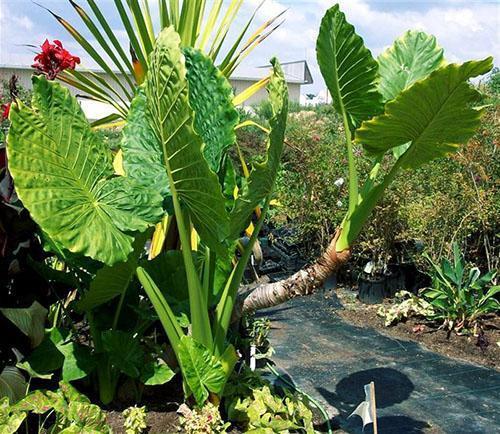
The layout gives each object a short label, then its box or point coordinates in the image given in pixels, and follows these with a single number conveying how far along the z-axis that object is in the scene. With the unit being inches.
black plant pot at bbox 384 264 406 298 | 201.1
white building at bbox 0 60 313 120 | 776.3
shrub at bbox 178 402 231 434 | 82.6
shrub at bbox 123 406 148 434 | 85.8
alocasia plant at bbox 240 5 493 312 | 73.0
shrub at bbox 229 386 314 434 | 89.4
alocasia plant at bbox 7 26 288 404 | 72.0
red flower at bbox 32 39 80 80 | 100.9
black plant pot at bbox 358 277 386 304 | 198.2
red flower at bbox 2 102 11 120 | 104.5
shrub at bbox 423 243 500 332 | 162.9
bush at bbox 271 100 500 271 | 173.3
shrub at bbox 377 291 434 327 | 175.0
